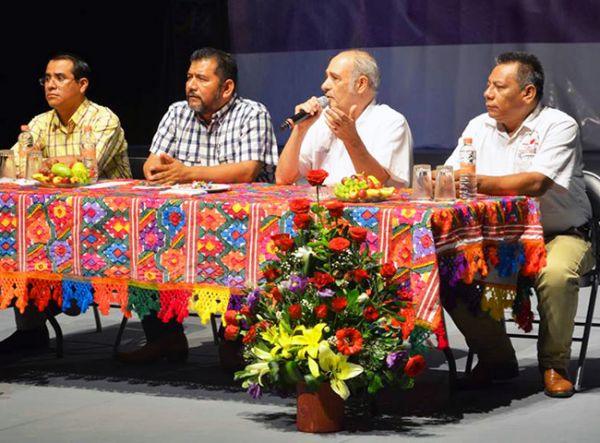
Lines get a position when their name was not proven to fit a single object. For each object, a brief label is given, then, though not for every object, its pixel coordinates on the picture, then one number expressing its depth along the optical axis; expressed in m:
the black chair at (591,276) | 7.69
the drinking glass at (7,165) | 8.77
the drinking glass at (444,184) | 7.27
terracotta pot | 6.77
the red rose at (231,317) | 6.96
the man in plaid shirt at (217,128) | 8.90
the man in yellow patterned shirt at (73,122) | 9.37
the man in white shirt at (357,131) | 8.23
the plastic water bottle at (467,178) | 7.35
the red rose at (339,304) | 6.60
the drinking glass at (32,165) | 8.61
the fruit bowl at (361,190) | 7.19
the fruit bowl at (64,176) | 8.27
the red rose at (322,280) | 6.61
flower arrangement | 6.62
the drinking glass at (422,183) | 7.35
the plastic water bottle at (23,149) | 8.75
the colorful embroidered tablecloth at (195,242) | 6.86
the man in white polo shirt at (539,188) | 7.54
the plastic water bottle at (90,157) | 8.51
